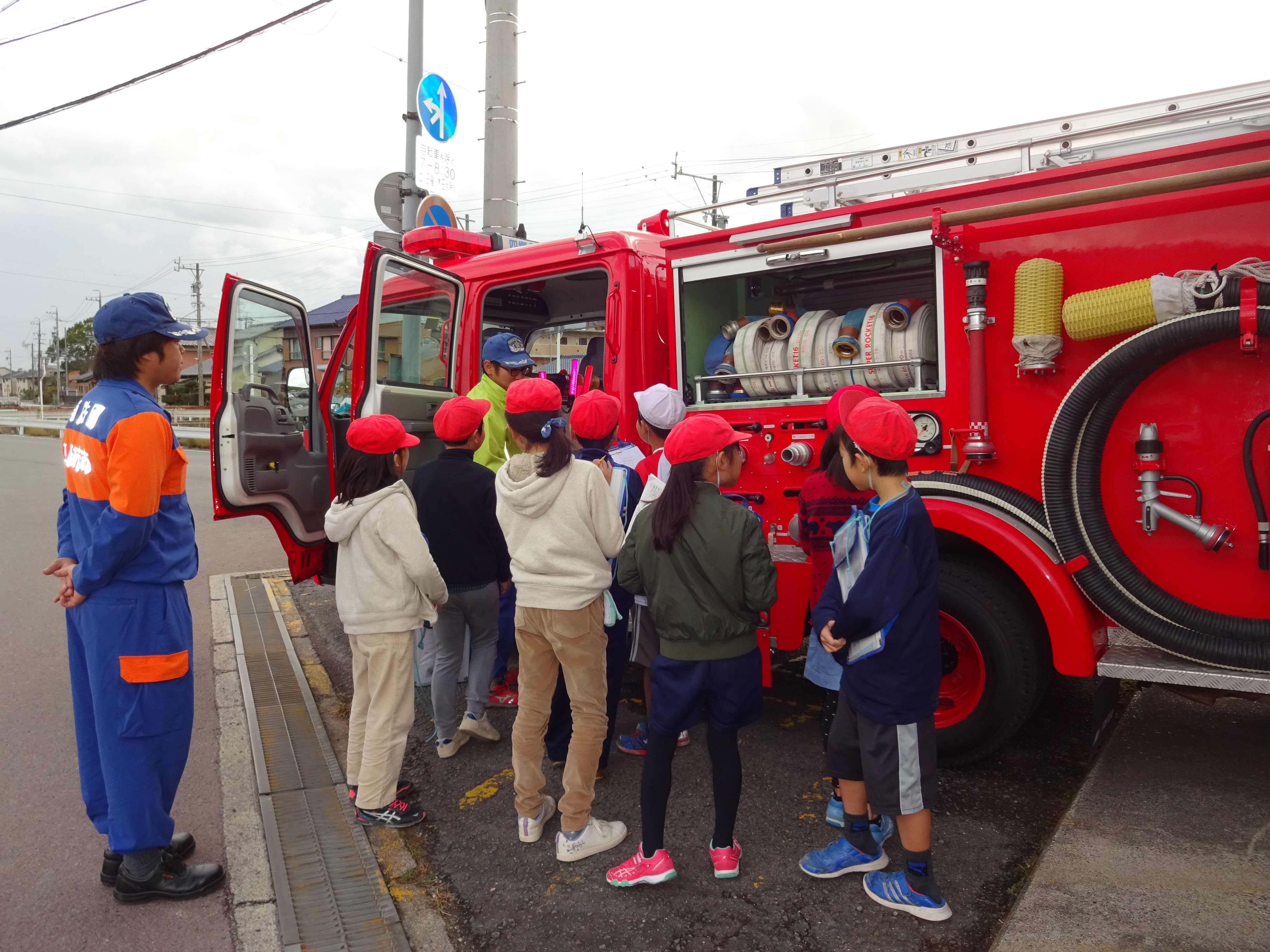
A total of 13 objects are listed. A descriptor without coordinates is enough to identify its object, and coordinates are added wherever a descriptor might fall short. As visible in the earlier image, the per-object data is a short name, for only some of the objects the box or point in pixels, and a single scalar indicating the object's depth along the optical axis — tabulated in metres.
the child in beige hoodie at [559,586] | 2.94
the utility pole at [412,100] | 7.74
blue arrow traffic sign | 7.74
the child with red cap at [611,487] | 3.35
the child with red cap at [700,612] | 2.66
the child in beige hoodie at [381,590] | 3.20
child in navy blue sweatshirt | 2.48
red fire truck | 2.88
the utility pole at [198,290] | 56.37
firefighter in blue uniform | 2.64
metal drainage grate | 2.67
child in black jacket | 3.63
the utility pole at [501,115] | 7.62
